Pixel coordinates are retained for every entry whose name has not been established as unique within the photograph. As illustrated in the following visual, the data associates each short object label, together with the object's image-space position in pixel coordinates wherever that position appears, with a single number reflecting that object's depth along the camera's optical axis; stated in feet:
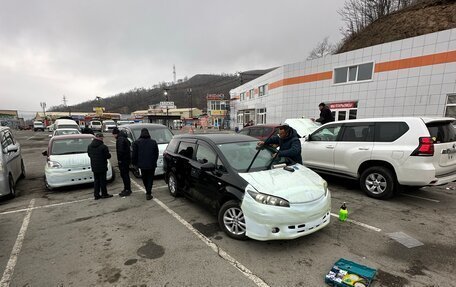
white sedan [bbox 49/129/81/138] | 44.64
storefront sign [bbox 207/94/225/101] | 139.95
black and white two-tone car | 10.22
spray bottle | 13.21
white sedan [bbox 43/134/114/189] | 19.67
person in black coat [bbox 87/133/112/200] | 17.78
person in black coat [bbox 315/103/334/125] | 28.30
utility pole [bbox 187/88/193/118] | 177.21
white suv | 14.66
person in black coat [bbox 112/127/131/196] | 18.62
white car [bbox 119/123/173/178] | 25.96
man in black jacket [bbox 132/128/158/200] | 17.69
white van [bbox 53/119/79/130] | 54.29
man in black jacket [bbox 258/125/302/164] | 15.08
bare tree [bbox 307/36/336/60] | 127.75
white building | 39.56
